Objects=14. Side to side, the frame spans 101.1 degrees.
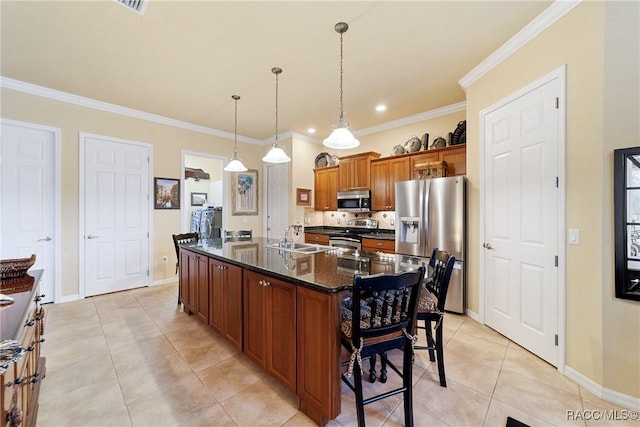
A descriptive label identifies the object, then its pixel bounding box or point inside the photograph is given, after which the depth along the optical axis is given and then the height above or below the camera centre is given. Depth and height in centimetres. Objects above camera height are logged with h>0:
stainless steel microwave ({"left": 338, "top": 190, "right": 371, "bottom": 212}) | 485 +24
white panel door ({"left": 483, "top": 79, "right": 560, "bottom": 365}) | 223 -6
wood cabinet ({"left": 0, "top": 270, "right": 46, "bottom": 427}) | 97 -67
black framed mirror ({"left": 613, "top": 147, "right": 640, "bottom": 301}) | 173 -5
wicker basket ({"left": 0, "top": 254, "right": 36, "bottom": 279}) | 170 -35
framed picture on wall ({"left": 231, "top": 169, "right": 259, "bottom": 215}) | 559 +45
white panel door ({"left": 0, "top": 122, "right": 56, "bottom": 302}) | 332 +22
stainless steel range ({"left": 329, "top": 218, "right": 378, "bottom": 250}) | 472 -38
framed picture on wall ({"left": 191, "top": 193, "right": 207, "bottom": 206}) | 763 +42
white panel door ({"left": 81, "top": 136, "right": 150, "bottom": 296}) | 391 -3
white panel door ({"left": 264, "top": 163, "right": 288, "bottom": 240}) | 564 +31
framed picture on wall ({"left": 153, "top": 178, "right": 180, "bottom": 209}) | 453 +35
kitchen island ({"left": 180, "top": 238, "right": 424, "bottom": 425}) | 149 -65
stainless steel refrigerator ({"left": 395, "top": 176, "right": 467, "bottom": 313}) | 320 -10
